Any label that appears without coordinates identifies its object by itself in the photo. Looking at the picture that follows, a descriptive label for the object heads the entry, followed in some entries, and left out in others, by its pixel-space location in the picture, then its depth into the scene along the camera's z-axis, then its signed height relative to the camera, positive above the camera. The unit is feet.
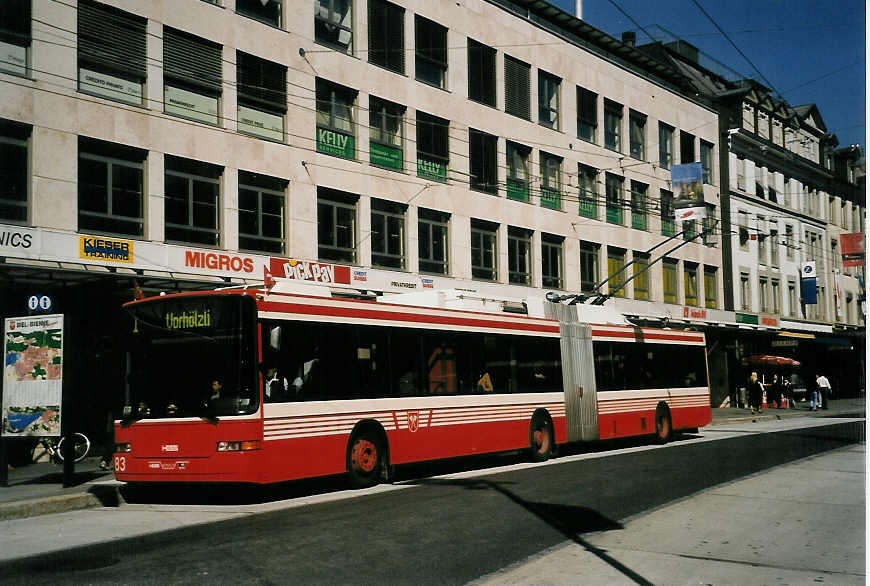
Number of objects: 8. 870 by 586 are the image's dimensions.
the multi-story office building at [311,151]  66.69 +21.20
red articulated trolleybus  43.65 -0.08
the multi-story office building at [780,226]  167.43 +26.73
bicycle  64.95 -4.09
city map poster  48.26 +0.51
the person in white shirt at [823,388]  151.53 -2.74
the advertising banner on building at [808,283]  178.91 +16.45
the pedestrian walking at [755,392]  138.72 -2.85
